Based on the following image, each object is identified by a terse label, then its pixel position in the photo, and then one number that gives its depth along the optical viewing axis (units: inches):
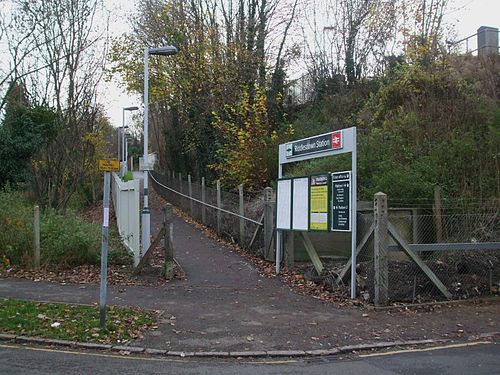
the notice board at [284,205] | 479.2
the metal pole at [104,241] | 303.0
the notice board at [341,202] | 406.3
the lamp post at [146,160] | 528.7
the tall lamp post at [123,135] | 1248.8
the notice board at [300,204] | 451.8
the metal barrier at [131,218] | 512.1
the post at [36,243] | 513.0
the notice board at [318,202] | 428.5
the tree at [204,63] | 938.7
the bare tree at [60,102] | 880.9
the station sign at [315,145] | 420.8
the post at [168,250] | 481.1
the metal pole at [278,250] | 502.9
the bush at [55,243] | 517.7
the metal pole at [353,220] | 400.8
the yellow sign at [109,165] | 305.9
